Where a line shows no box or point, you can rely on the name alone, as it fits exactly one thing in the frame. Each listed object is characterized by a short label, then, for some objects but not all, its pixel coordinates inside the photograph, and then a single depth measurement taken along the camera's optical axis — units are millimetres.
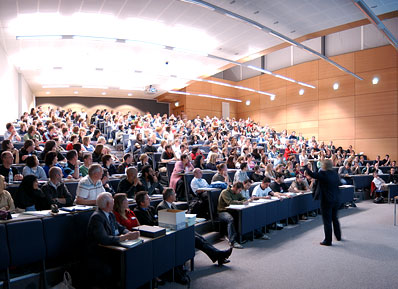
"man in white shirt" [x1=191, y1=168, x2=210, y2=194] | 5191
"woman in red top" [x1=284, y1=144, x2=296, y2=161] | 11088
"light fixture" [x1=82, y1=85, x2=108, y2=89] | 15603
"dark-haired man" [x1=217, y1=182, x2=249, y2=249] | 4512
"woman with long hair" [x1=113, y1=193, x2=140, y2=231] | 3168
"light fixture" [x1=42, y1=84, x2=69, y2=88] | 15195
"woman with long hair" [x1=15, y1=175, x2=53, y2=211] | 3191
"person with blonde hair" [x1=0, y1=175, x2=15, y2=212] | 3137
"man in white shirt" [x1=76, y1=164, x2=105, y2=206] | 3457
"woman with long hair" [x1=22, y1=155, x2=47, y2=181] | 4059
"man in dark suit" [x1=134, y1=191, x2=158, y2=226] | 3458
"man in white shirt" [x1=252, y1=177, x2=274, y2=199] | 5773
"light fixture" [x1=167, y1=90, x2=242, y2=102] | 16672
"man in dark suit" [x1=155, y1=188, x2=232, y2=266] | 3691
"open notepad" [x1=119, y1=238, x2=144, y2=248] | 2631
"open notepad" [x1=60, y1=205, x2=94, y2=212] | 2990
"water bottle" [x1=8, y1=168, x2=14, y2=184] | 4039
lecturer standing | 4605
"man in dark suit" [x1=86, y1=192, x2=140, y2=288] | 2623
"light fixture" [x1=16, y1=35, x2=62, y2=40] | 8070
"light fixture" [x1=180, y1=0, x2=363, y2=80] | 6190
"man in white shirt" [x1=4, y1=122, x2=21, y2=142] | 6152
